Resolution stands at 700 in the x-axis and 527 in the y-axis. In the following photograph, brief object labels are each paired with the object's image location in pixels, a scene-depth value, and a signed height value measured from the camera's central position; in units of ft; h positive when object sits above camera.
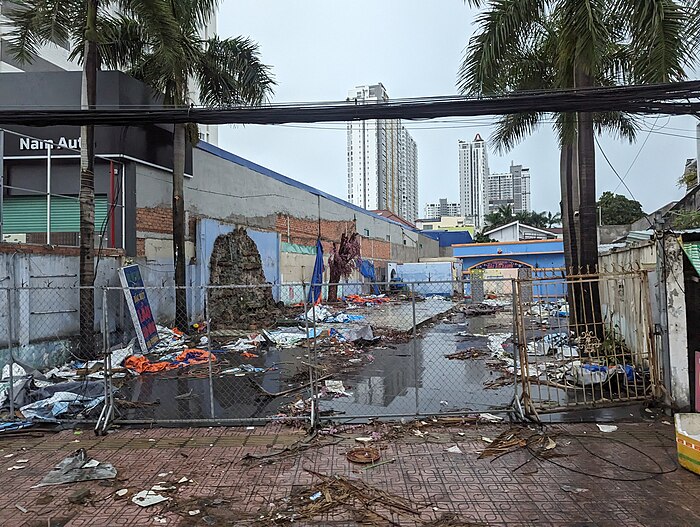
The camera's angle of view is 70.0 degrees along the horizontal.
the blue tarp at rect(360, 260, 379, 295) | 111.86 +1.76
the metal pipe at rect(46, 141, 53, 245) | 38.88 +9.62
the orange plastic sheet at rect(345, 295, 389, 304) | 88.30 -3.79
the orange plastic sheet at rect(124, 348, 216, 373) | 34.87 -5.81
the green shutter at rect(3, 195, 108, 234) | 46.03 +6.76
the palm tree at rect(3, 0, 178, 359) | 33.01 +16.91
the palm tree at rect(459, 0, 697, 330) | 26.30 +13.88
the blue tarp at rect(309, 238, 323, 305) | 88.02 +2.35
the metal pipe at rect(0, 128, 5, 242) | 31.94 +7.86
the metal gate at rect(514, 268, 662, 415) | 22.52 -5.08
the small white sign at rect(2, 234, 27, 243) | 45.32 +4.44
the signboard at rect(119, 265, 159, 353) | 39.06 -2.08
